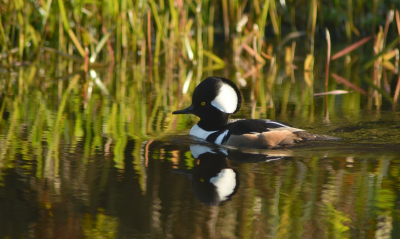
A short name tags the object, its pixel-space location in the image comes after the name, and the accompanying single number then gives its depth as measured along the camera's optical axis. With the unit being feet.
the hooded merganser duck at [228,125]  39.91
